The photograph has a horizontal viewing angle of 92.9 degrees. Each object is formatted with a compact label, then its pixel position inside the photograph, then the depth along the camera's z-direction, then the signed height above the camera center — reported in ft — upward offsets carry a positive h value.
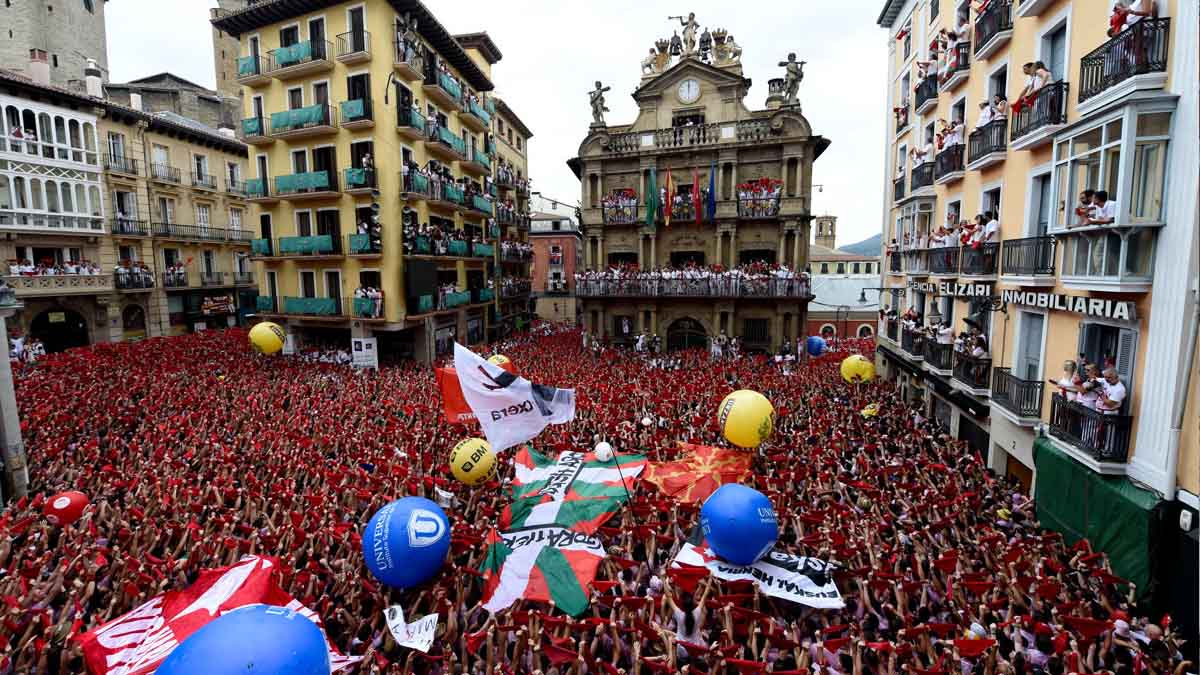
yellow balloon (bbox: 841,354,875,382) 68.23 -11.72
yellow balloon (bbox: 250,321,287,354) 79.91 -8.77
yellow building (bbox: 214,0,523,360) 84.17 +17.34
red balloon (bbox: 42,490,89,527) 34.88 -14.19
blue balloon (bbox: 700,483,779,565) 28.53 -12.80
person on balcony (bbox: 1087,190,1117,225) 30.78 +3.21
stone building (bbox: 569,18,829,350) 97.35 +14.28
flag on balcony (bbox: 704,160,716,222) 98.63 +13.02
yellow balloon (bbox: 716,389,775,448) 43.01 -11.21
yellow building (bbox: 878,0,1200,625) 28.86 +1.45
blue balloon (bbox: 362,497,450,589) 27.76 -13.20
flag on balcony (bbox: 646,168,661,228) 100.99 +12.64
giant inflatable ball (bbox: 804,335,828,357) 97.66 -12.83
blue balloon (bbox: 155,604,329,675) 16.20 -10.87
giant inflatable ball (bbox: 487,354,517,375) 63.75 -9.89
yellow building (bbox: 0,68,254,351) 90.84 +10.82
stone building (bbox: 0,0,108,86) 116.37 +52.91
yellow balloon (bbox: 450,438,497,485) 40.60 -13.43
